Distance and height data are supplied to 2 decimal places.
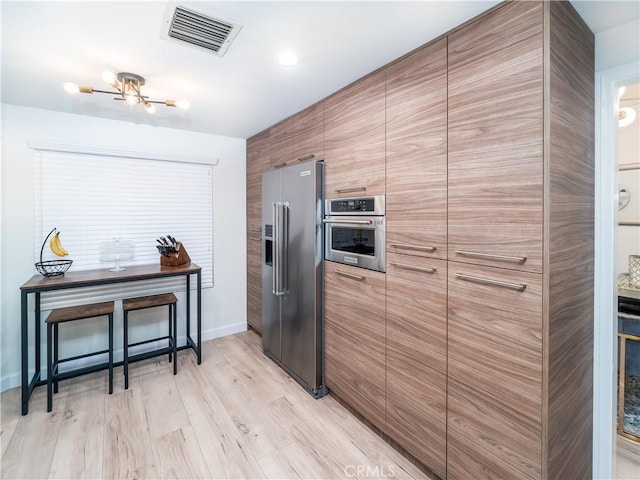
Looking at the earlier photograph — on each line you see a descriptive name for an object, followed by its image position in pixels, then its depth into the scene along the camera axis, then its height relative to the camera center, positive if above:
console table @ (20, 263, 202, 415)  2.17 -0.38
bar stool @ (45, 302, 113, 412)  2.25 -0.83
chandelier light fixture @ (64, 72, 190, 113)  1.87 +1.00
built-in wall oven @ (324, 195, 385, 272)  1.91 +0.03
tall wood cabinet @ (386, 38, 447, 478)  1.56 -0.10
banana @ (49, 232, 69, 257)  2.57 -0.10
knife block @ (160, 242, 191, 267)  2.95 -0.24
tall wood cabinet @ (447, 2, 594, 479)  1.21 -0.04
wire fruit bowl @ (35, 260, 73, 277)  2.43 -0.27
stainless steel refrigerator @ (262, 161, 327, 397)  2.38 -0.32
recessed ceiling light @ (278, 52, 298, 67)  1.74 +1.07
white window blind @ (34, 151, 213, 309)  2.69 +0.27
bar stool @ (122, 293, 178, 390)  2.54 -0.71
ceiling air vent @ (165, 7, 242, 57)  1.42 +1.05
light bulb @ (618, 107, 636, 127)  2.51 +1.02
